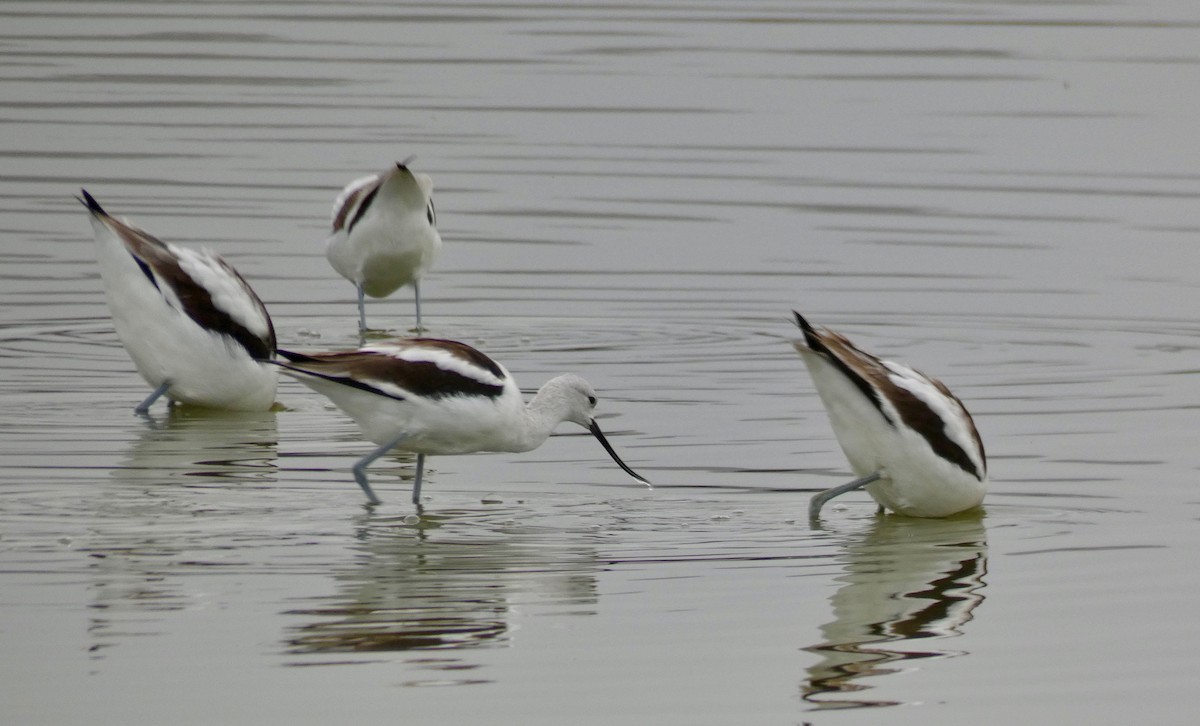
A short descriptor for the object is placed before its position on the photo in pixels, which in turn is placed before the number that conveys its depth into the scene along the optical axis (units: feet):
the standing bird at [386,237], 83.66
